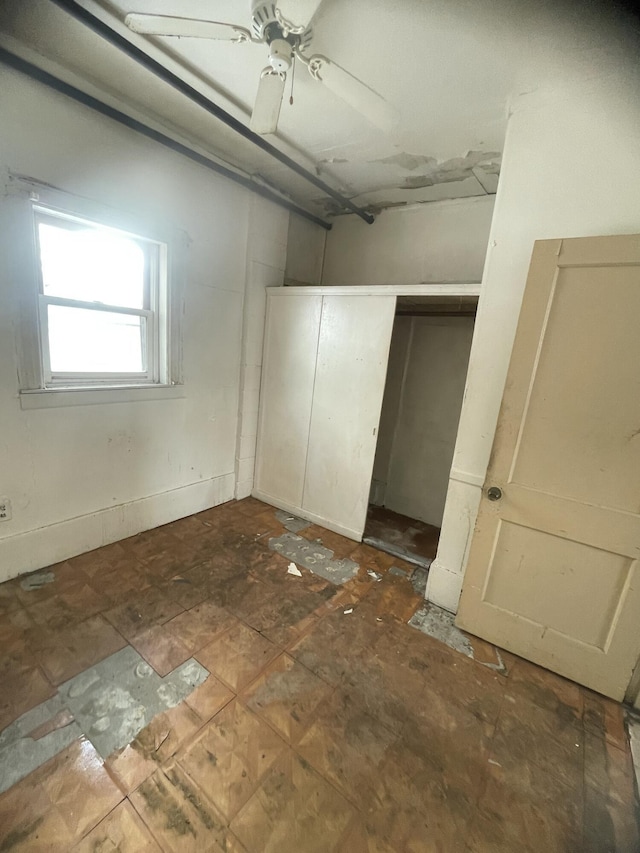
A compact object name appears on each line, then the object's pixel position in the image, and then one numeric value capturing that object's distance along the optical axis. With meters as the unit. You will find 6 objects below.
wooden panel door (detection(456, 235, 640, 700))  1.47
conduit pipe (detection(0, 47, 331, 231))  1.66
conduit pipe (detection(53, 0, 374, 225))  1.42
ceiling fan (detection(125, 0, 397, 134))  1.26
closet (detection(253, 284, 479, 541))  2.62
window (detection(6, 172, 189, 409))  1.86
